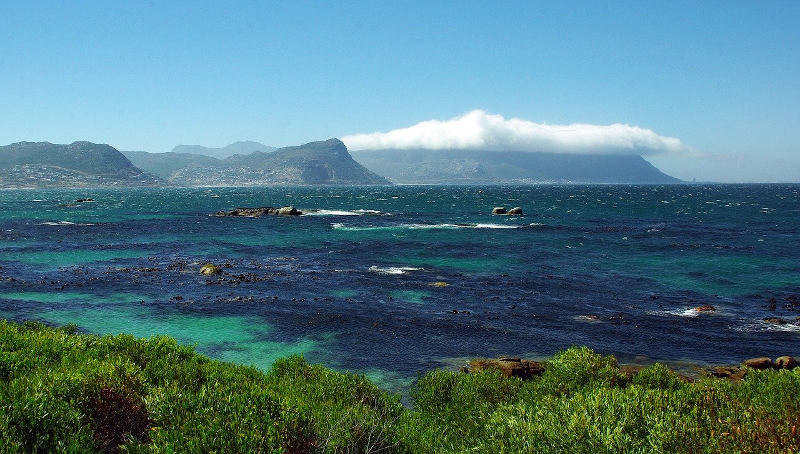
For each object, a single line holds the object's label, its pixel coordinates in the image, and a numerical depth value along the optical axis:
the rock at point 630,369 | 31.53
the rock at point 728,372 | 32.29
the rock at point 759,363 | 33.96
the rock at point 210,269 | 64.25
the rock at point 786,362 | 34.03
